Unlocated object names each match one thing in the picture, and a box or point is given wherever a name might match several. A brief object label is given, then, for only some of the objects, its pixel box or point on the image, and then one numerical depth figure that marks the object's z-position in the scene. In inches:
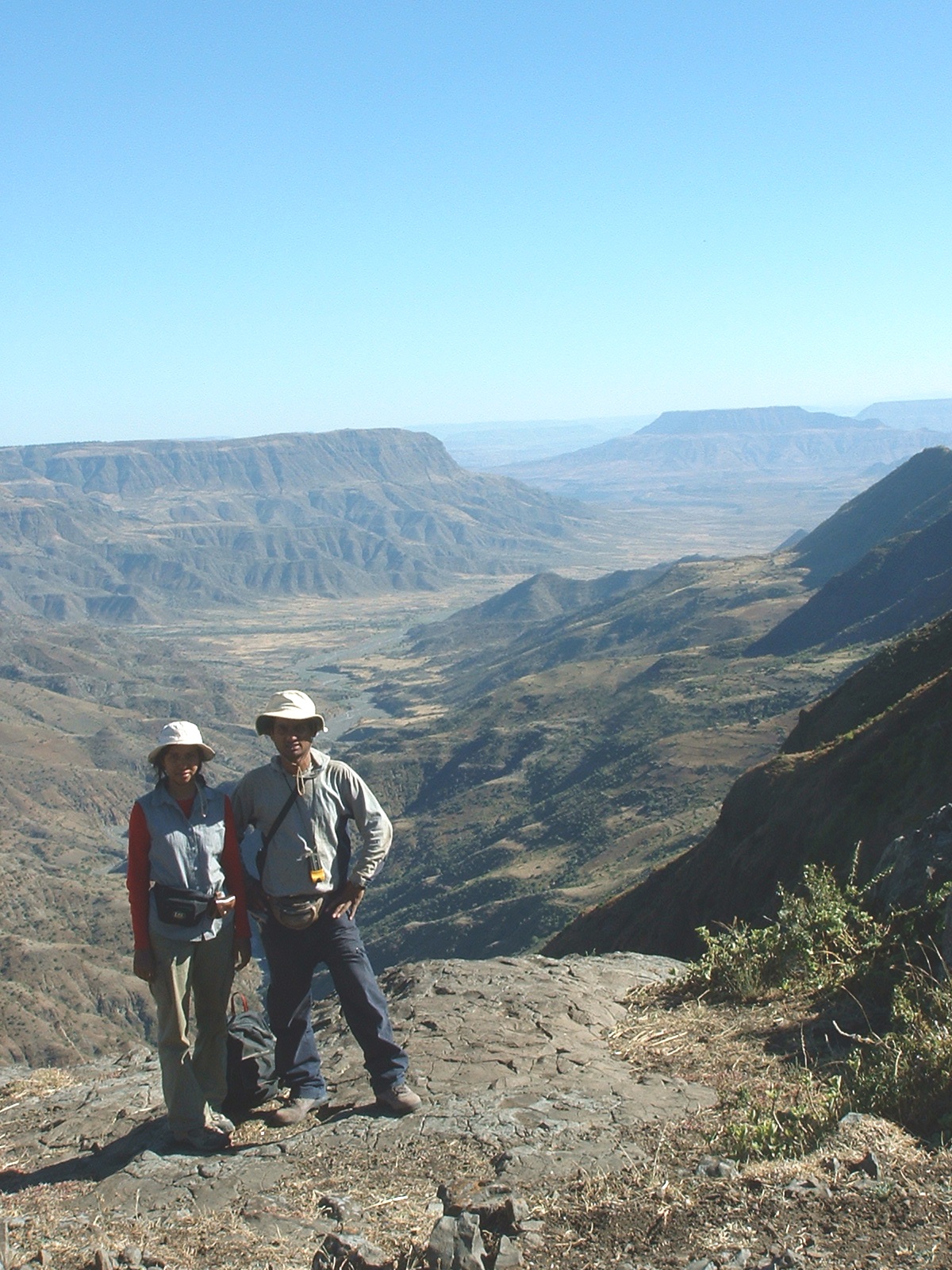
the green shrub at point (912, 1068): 206.5
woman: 254.8
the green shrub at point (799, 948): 306.7
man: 263.6
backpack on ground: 271.4
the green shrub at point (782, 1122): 201.6
